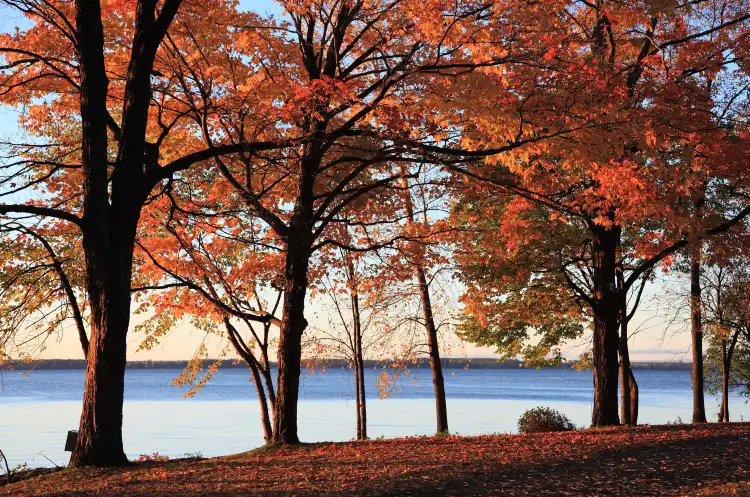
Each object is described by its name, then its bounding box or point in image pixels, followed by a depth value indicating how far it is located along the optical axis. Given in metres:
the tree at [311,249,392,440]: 21.94
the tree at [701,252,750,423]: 28.08
